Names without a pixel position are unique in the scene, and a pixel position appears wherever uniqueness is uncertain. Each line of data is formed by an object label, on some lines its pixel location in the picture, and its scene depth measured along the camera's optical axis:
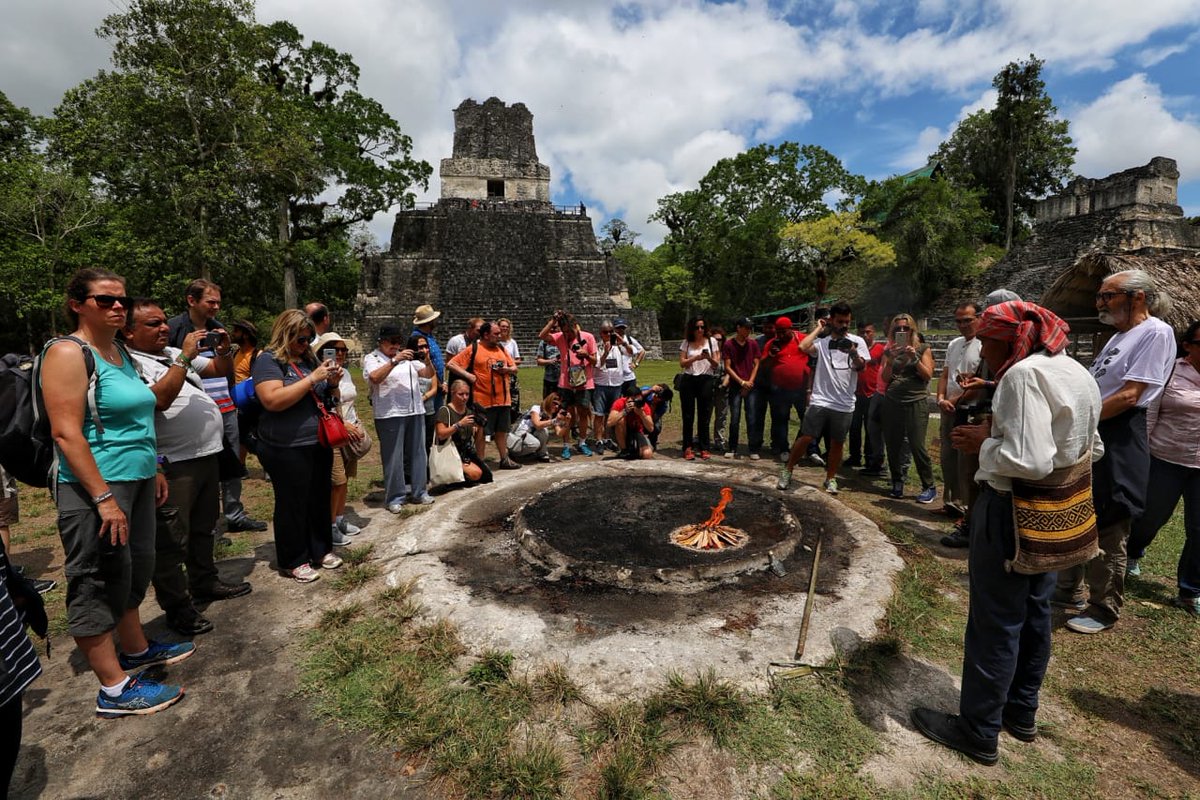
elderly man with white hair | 2.96
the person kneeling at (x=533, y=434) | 6.61
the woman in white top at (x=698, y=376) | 6.68
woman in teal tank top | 2.10
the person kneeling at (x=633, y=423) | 6.55
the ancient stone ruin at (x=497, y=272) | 23.45
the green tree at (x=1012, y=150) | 29.00
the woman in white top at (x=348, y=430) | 3.83
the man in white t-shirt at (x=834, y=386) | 5.11
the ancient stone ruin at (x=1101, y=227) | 24.64
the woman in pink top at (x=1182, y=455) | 3.18
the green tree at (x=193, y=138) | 13.48
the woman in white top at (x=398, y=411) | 4.58
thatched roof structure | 4.48
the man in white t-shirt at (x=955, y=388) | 4.43
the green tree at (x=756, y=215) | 33.09
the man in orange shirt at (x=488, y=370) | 6.01
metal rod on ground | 2.61
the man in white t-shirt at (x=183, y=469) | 2.84
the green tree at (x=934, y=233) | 27.31
